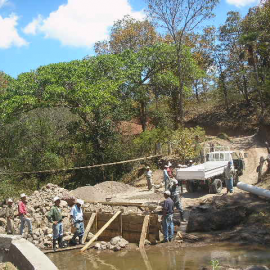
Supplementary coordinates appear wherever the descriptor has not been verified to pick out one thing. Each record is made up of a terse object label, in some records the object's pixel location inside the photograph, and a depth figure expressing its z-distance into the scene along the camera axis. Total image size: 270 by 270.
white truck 16.34
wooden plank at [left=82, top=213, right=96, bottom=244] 12.81
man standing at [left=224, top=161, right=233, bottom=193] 16.11
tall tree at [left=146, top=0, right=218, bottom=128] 27.83
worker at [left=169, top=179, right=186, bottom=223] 13.32
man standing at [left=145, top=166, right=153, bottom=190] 20.59
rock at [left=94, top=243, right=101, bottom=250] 11.97
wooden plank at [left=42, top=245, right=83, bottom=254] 11.68
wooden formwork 12.17
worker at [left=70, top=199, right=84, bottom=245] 12.25
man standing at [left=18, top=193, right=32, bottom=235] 12.67
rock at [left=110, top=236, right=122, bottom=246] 12.00
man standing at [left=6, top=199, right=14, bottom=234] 13.40
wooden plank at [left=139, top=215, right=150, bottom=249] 11.77
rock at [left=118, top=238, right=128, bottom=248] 11.88
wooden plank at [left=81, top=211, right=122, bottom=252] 11.88
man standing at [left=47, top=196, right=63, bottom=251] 11.66
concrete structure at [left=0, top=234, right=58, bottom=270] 6.75
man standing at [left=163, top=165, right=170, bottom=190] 17.22
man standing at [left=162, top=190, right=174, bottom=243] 11.62
